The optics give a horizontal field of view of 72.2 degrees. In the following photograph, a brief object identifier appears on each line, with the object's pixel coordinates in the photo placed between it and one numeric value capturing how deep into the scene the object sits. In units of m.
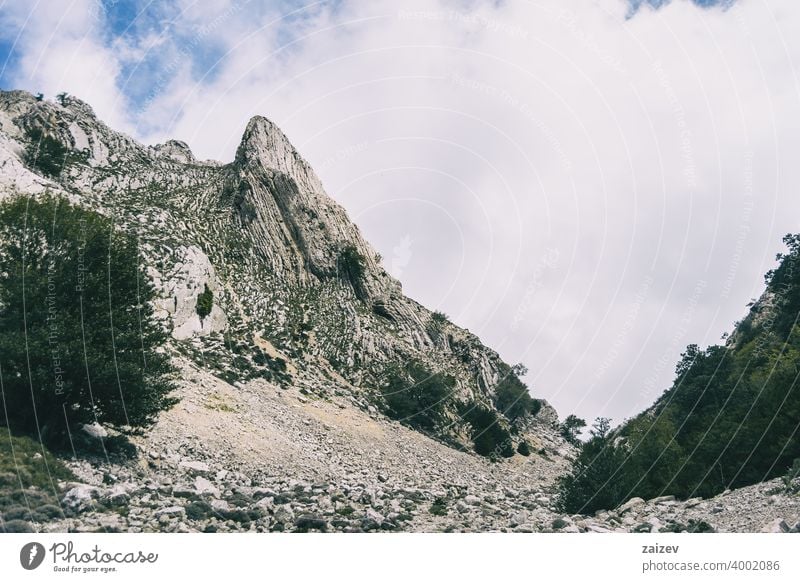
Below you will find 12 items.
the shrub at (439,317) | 87.81
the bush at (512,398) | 90.06
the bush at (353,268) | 72.14
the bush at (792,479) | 16.80
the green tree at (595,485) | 22.80
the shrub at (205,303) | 42.03
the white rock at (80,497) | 12.33
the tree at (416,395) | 52.41
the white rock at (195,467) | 20.31
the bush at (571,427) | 108.04
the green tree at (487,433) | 55.88
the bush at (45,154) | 58.97
